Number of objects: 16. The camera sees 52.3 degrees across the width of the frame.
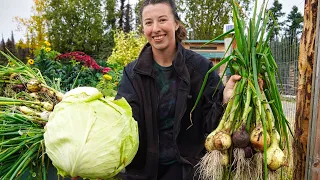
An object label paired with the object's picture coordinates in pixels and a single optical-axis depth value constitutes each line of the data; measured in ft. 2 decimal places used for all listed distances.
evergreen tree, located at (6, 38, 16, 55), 75.00
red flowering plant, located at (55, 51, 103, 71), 20.14
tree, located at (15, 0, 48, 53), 82.79
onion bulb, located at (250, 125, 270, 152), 5.31
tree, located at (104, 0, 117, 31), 89.99
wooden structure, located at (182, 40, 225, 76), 25.42
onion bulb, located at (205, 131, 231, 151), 5.44
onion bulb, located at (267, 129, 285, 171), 5.15
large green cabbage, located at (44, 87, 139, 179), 5.01
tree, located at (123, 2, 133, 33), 101.45
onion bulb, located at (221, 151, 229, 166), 5.59
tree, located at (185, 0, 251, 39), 55.83
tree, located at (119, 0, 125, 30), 97.60
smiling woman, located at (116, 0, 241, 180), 7.20
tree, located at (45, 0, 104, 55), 82.02
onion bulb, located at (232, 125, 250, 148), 5.35
